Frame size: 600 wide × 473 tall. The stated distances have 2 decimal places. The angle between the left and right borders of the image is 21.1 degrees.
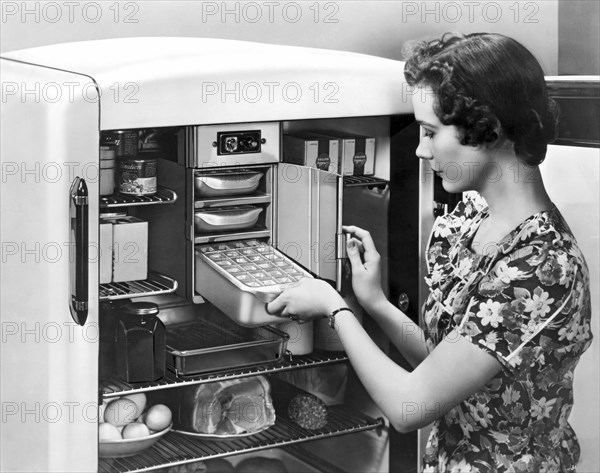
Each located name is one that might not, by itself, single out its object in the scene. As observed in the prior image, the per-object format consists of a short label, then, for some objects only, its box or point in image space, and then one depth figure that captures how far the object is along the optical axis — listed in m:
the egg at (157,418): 2.72
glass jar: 2.60
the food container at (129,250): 2.57
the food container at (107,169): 2.58
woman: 2.38
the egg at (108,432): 2.64
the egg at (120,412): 2.69
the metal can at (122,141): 2.59
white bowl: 2.64
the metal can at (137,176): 2.58
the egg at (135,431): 2.67
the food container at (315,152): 2.72
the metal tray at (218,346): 2.66
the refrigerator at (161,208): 2.42
